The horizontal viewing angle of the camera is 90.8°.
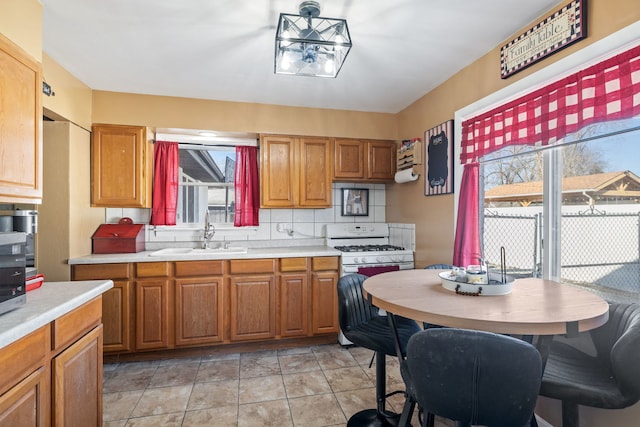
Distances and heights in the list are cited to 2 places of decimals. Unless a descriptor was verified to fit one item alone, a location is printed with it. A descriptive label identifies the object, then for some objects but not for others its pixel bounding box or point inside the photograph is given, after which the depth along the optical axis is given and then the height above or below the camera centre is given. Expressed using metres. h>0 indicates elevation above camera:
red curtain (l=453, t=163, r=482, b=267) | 2.33 -0.07
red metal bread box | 2.87 -0.23
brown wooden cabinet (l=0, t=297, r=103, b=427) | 1.09 -0.66
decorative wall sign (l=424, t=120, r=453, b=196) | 2.60 +0.47
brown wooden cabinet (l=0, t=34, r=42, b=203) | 1.42 +0.43
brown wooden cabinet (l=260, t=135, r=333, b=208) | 3.27 +0.45
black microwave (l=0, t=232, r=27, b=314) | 1.20 -0.22
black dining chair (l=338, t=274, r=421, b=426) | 1.72 -0.67
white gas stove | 3.06 -0.37
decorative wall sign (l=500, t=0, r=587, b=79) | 1.60 +0.99
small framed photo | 3.73 +0.14
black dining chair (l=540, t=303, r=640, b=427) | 1.17 -0.68
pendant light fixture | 1.77 +0.99
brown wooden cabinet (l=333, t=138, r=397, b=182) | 3.44 +0.59
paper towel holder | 3.05 +0.38
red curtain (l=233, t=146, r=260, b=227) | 3.42 +0.28
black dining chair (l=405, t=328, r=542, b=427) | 1.00 -0.53
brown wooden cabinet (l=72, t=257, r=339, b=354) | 2.69 -0.80
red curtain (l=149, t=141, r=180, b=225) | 3.20 +0.31
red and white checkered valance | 1.40 +0.57
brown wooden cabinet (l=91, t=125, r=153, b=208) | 2.88 +0.44
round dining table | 1.10 -0.38
